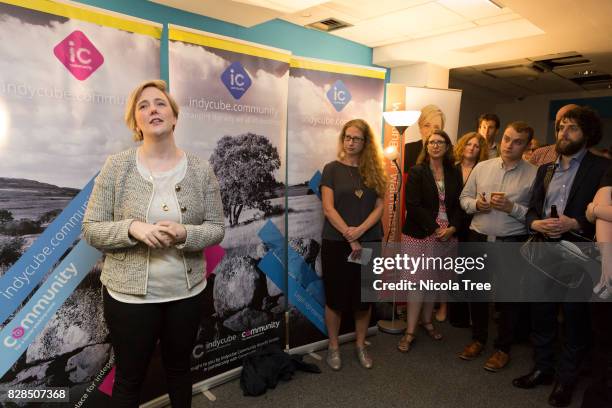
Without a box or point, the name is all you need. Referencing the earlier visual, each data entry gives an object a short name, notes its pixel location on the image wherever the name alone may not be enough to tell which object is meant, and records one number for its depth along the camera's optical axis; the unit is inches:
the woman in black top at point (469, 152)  132.3
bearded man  86.6
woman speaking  60.6
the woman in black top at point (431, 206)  118.4
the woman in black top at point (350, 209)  106.9
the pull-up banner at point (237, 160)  88.4
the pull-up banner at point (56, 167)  66.6
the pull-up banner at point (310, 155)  111.7
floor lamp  131.6
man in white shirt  104.8
